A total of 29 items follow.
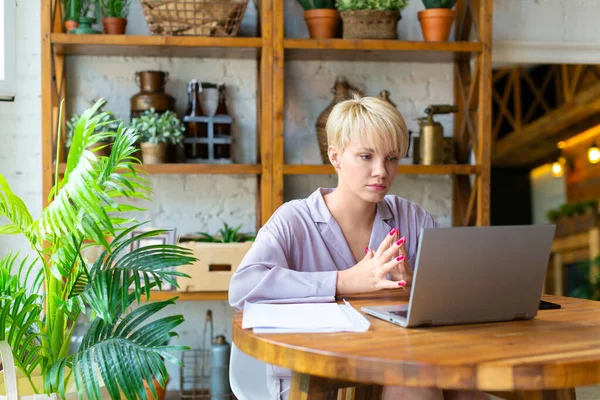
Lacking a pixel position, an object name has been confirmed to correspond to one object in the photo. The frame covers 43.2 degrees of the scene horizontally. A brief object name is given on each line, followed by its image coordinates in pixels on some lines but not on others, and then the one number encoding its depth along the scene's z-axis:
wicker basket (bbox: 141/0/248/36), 3.32
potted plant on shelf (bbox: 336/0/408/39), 3.44
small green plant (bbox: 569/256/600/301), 6.55
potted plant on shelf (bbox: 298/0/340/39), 3.48
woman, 1.84
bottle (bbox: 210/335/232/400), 3.43
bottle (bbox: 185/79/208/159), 3.54
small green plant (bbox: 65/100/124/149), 3.38
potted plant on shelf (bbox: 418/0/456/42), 3.54
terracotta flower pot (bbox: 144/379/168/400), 3.19
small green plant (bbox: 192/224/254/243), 3.46
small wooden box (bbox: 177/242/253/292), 3.31
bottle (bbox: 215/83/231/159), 3.56
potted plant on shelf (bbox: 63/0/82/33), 3.41
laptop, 1.47
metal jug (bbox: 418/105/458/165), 3.59
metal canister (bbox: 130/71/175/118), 3.49
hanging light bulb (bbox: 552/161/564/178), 10.97
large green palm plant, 2.00
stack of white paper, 1.51
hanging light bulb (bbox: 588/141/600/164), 8.84
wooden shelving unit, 3.31
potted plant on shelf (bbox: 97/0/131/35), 3.43
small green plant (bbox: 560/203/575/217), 8.41
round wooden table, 1.25
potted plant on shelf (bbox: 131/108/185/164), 3.39
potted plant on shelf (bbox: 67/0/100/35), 3.33
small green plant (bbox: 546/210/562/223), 8.90
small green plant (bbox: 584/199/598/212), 8.04
